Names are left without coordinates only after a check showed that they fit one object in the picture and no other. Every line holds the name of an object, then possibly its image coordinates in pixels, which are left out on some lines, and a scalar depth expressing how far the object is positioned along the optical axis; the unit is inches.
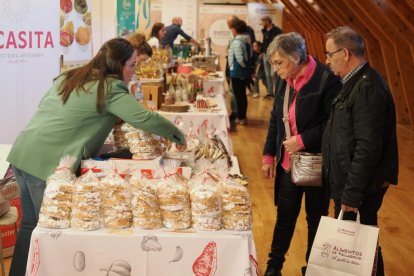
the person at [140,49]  207.3
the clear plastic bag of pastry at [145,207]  96.3
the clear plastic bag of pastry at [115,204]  96.4
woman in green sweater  110.8
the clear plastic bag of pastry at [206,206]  95.3
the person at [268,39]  457.4
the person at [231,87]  365.7
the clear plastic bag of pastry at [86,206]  95.2
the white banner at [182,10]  504.1
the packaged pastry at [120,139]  131.0
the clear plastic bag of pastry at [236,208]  96.8
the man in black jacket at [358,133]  110.7
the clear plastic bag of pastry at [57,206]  95.7
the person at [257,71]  491.5
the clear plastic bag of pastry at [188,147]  123.2
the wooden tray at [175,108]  209.2
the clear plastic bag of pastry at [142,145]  119.3
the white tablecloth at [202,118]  205.2
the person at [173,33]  404.5
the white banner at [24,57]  148.3
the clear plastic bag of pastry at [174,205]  96.4
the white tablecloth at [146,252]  94.8
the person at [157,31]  352.6
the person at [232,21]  363.9
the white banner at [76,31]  174.9
